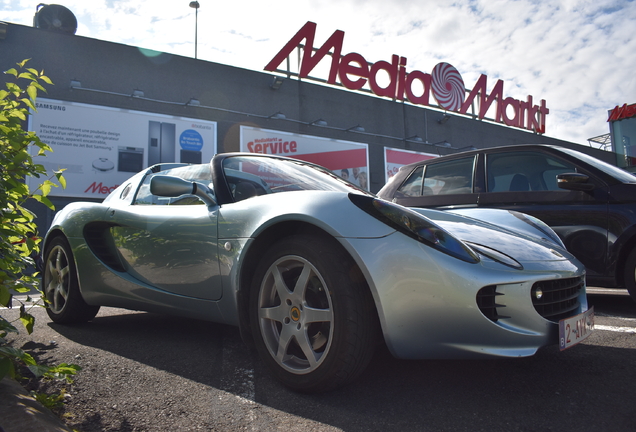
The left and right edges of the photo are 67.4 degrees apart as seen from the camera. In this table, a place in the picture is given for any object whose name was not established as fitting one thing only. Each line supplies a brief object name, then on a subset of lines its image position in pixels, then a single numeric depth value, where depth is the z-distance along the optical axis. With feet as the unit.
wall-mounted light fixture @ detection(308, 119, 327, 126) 55.21
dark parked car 12.22
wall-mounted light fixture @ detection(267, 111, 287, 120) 52.39
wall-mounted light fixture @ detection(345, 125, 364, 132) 58.23
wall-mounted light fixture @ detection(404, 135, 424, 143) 63.66
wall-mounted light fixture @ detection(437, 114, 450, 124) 67.10
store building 41.65
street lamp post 71.46
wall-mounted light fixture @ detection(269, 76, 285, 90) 51.90
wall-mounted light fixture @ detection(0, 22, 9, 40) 39.45
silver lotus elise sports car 6.10
